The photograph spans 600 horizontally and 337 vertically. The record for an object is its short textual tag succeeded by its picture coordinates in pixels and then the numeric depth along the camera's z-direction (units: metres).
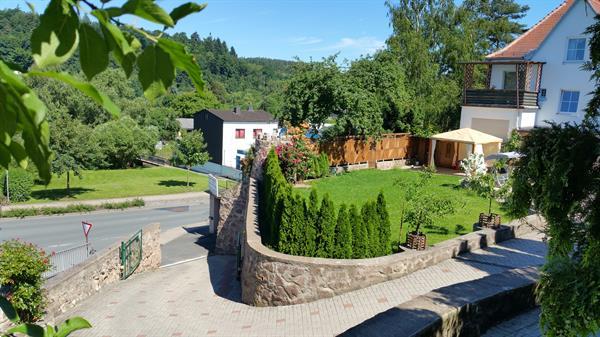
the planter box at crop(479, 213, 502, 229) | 15.71
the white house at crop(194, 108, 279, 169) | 60.28
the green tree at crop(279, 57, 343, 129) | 24.11
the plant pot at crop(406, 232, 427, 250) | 13.40
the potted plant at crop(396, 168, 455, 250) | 13.49
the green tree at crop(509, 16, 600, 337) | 5.06
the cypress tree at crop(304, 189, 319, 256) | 13.06
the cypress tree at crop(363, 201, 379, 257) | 13.05
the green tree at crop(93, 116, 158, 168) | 54.38
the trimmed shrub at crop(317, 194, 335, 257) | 12.97
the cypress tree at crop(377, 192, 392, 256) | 13.25
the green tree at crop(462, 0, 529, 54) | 49.94
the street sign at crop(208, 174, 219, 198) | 24.25
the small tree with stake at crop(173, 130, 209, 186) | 46.56
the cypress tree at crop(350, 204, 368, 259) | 12.95
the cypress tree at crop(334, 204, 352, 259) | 12.89
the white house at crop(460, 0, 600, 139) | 27.25
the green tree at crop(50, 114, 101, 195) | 36.59
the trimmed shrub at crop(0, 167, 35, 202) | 36.38
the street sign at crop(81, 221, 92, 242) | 20.66
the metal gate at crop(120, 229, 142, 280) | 17.20
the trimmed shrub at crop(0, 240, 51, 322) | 11.06
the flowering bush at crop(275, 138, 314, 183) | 20.39
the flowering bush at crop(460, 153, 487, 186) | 19.48
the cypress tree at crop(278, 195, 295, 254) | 13.21
